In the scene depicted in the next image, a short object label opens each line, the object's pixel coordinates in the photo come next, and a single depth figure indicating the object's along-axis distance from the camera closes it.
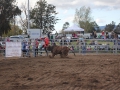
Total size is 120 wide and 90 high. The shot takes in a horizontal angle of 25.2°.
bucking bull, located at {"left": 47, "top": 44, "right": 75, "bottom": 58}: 19.56
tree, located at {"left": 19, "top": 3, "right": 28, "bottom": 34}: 64.50
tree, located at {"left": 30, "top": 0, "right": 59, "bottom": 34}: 65.25
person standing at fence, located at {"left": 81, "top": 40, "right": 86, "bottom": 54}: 23.55
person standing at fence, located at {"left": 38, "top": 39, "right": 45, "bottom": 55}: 22.66
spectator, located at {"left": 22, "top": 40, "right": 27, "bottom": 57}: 21.84
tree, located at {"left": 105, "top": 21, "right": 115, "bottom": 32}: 102.75
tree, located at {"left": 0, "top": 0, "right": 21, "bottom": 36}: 44.06
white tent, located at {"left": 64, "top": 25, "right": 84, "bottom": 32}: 36.00
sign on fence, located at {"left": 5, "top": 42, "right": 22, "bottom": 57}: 20.94
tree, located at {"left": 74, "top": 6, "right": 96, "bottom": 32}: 81.56
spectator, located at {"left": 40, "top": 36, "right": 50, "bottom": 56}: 21.51
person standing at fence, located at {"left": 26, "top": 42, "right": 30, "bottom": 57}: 21.88
